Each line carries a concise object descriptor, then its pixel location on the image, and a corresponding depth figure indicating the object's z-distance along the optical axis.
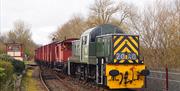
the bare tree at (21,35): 80.86
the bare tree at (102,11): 50.12
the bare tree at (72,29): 59.54
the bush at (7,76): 11.33
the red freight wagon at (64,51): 27.17
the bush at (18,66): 23.62
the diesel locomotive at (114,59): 13.94
